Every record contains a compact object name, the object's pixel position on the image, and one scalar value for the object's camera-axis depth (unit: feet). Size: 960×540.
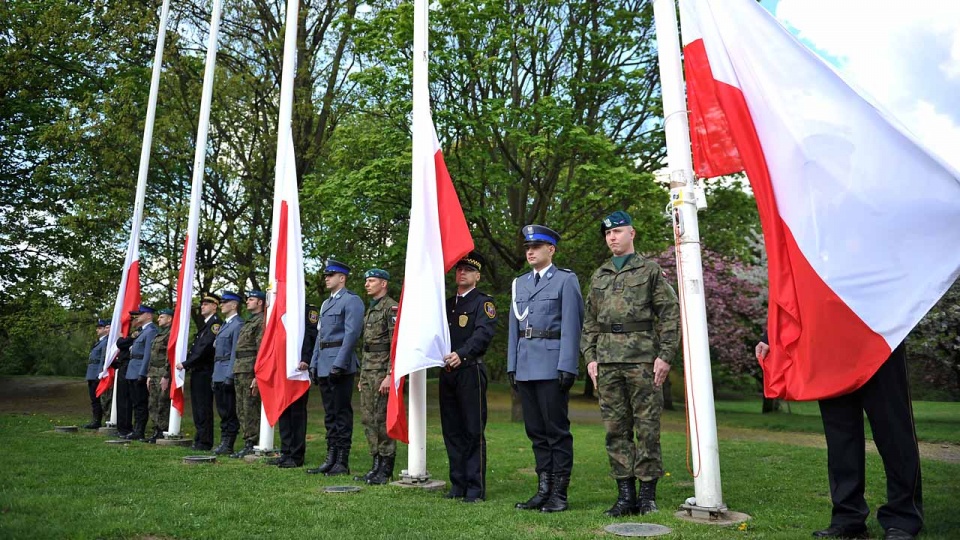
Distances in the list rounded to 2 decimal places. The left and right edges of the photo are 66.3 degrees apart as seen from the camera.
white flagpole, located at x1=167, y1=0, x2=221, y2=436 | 37.04
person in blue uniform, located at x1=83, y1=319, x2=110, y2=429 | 49.52
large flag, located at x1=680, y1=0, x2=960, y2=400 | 14.03
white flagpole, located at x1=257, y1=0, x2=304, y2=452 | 30.81
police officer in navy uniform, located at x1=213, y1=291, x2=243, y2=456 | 33.84
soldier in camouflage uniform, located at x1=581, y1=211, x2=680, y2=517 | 17.66
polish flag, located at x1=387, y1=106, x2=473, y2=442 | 21.54
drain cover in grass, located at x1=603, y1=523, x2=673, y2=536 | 14.88
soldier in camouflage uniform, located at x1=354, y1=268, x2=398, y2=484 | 24.12
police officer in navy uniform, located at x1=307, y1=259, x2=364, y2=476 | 26.19
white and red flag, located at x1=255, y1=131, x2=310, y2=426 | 28.55
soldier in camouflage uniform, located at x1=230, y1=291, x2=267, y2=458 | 31.78
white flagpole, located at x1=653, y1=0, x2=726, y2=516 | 16.47
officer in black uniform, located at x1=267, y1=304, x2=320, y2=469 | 28.17
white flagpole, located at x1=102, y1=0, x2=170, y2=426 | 43.96
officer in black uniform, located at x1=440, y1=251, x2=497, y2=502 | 20.98
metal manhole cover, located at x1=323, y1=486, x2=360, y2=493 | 21.21
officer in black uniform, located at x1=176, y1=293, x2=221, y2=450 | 34.50
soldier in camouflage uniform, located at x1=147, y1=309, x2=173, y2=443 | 38.47
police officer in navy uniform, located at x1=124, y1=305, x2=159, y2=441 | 40.40
